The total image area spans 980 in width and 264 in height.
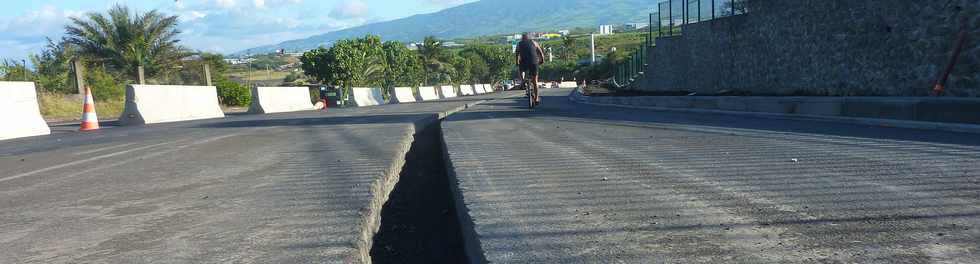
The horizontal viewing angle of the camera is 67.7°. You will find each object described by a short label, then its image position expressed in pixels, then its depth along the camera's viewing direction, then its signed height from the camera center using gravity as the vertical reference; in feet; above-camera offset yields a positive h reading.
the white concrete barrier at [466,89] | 223.43 -6.35
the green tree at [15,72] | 160.35 +4.10
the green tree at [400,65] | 293.84 +2.88
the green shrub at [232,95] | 156.56 -3.31
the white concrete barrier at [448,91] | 186.07 -5.52
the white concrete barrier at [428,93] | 158.71 -5.02
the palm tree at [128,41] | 135.95 +8.44
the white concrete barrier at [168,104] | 52.70 -1.69
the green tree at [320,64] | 253.90 +4.11
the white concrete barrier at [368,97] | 118.32 -3.96
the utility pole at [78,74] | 89.92 +1.60
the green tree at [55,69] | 153.11 +4.30
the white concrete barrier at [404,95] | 134.27 -4.31
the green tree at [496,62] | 470.02 +3.69
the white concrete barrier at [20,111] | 40.19 -1.23
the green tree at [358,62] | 247.50 +4.35
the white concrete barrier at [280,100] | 79.10 -2.63
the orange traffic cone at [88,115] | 45.60 -1.81
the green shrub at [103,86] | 124.26 +0.02
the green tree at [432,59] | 367.04 +5.92
